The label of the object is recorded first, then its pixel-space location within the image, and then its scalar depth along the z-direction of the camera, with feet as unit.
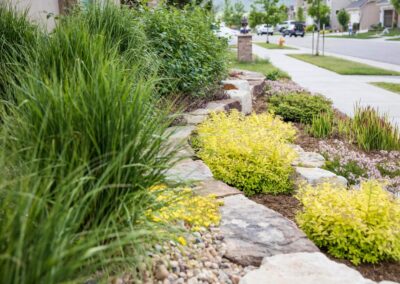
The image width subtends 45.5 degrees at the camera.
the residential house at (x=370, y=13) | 199.72
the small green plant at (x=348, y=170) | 15.49
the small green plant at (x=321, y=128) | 20.47
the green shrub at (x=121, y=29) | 15.23
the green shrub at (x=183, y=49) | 19.48
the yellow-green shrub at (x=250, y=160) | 13.33
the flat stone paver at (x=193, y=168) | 12.46
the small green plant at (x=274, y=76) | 36.24
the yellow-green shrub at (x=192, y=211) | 8.67
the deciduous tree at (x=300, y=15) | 226.30
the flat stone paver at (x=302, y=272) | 7.80
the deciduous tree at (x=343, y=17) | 206.90
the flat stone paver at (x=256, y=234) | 9.05
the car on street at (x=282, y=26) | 211.18
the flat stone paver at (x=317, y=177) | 13.88
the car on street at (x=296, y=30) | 187.21
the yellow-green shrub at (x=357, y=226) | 9.57
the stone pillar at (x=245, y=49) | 57.57
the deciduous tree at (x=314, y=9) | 109.09
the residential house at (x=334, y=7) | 250.16
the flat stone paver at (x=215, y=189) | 11.63
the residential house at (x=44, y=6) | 20.36
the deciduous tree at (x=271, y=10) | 107.45
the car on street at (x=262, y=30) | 220.72
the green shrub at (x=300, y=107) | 23.41
